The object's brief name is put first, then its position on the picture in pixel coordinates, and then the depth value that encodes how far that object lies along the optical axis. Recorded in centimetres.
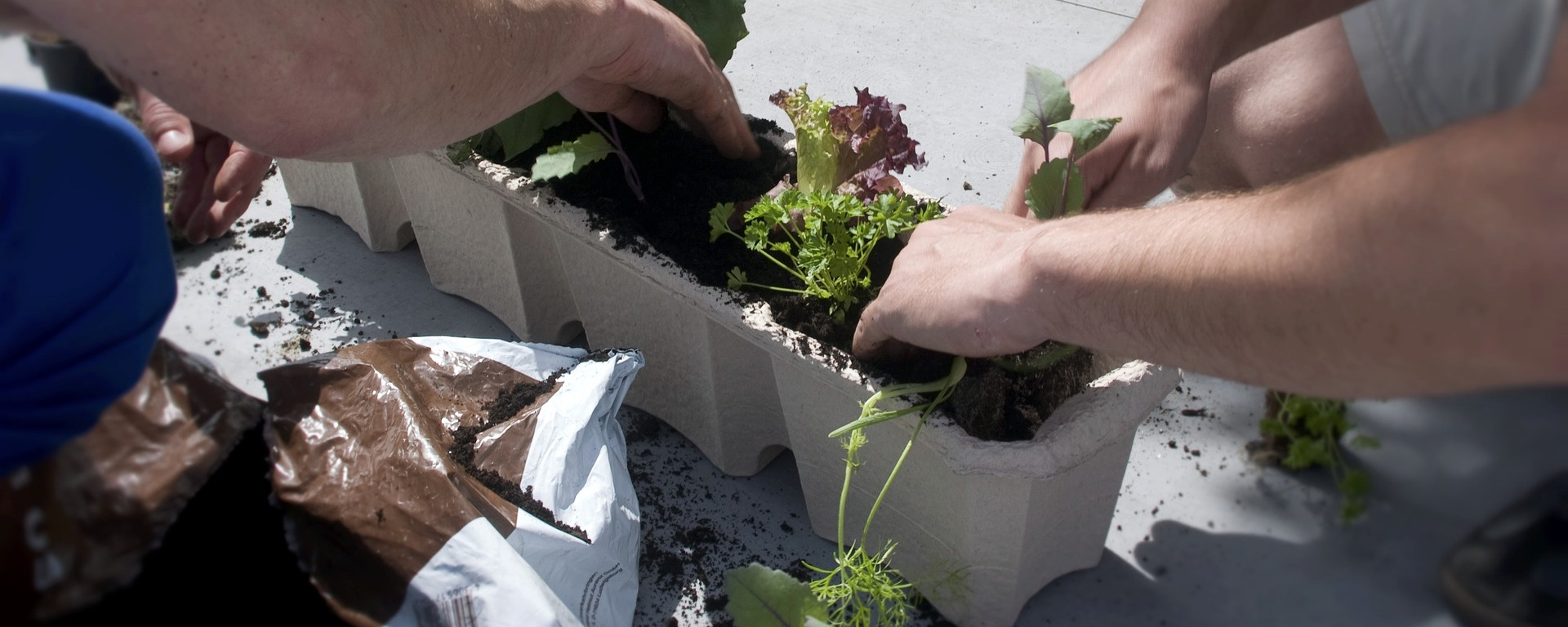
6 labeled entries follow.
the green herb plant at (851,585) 132
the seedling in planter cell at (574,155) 161
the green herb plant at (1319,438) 85
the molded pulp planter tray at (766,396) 141
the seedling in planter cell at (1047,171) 138
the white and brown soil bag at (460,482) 110
